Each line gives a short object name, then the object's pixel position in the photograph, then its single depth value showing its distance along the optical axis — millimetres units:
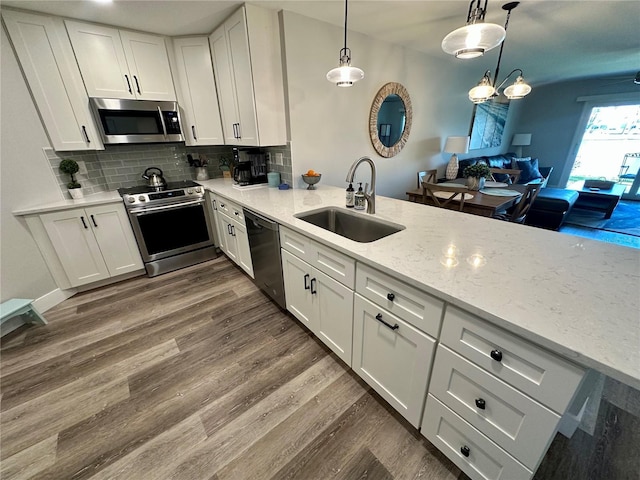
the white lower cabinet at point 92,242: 2324
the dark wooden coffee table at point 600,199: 4441
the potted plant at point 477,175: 2969
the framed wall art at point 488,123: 4785
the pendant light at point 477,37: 1177
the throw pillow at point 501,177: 4231
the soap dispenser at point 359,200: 1808
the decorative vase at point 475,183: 3014
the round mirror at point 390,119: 3082
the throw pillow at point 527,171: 5391
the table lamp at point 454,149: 3900
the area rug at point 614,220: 4137
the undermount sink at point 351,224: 1657
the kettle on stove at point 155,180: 2889
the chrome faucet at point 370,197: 1648
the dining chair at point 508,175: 3699
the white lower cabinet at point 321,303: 1468
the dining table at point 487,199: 2527
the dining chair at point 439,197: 2495
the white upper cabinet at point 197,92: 2650
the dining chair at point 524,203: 2598
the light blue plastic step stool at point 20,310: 1941
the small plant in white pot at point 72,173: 2391
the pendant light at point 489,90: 2539
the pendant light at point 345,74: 1675
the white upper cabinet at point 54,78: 2049
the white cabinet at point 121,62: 2256
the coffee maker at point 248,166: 2754
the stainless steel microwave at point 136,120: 2426
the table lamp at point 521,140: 6222
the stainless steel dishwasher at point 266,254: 1914
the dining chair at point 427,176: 3395
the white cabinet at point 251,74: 2154
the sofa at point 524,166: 5163
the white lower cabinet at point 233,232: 2420
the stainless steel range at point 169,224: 2576
